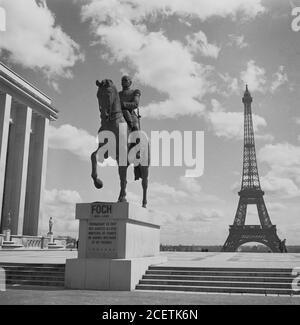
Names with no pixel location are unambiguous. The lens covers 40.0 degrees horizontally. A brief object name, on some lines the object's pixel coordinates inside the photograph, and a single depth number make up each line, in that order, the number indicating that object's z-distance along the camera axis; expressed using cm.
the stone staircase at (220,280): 1281
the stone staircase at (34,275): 1441
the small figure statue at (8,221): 5369
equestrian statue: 1476
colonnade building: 5556
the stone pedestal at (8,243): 4234
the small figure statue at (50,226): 5896
